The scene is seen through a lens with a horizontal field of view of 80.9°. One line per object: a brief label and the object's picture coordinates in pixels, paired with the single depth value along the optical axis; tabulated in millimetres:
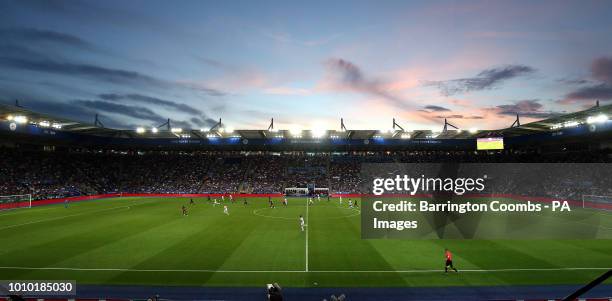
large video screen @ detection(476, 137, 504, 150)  69312
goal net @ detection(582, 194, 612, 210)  47312
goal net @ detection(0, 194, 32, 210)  47156
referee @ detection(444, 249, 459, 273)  18984
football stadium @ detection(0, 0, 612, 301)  15906
